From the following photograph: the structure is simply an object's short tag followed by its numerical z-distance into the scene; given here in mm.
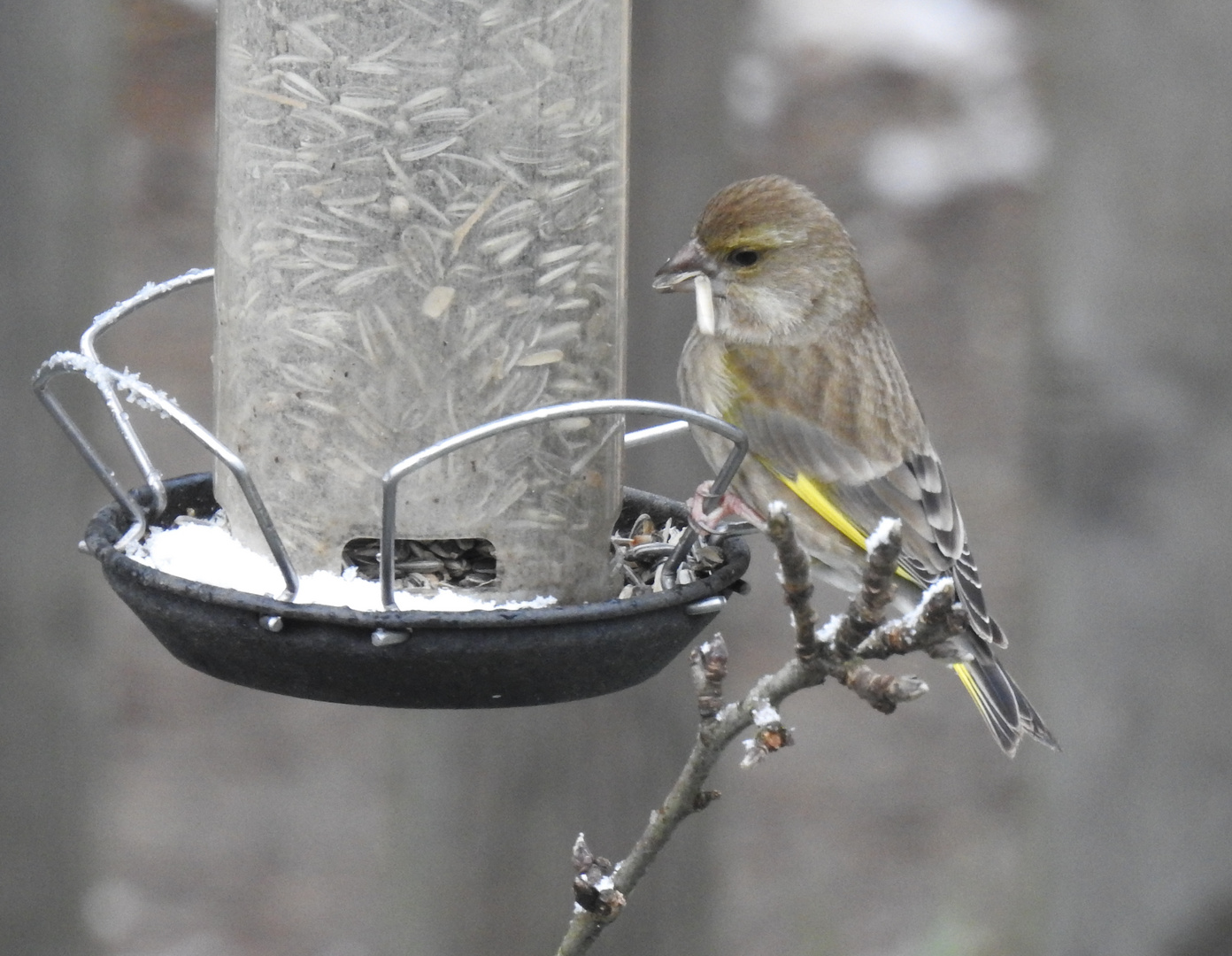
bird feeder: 6824
